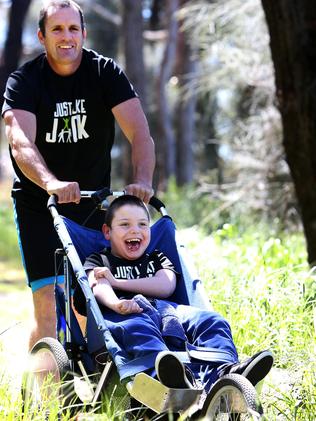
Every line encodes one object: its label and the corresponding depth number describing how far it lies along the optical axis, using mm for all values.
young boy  7398
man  9375
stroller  7281
